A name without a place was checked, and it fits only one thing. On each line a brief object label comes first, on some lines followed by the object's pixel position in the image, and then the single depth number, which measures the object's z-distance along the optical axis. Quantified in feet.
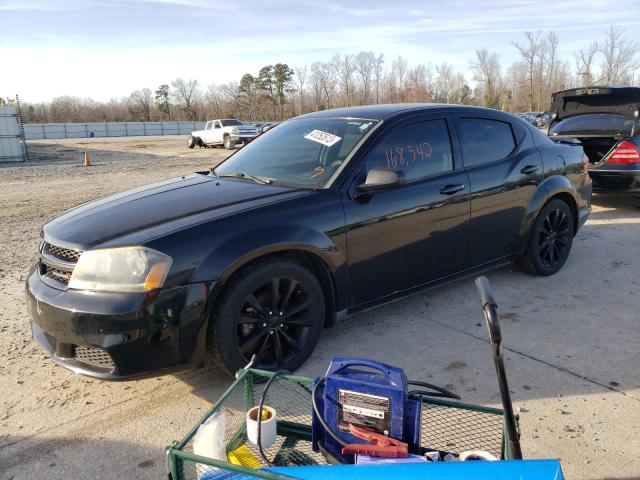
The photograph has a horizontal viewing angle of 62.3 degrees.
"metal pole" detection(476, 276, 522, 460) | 5.20
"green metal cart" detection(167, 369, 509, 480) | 5.85
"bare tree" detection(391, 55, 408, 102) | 230.95
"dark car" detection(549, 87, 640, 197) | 24.44
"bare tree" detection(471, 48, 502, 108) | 230.89
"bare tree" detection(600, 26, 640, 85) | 184.96
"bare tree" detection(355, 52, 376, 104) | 260.42
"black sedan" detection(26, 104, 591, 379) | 9.00
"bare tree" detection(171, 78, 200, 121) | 311.88
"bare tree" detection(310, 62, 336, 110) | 269.85
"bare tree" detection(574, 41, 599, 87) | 201.26
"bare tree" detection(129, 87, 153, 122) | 305.73
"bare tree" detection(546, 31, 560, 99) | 225.35
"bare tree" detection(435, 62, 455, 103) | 248.52
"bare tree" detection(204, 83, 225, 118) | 306.96
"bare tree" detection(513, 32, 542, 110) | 224.53
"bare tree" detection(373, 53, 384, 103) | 263.37
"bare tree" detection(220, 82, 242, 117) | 283.59
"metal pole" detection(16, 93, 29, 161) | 68.63
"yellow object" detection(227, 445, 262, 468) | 6.54
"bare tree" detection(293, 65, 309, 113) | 275.18
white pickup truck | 85.20
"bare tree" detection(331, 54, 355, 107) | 264.23
